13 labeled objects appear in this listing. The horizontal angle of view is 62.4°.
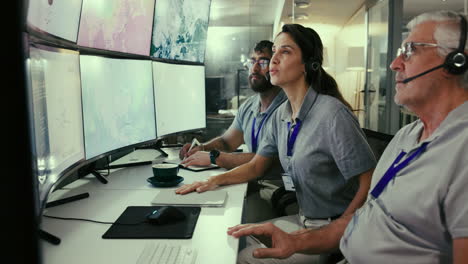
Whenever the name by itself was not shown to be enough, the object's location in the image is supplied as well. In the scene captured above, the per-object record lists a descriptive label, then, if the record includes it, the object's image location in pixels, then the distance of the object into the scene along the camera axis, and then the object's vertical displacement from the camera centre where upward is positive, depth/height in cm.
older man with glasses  83 -20
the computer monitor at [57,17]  105 +23
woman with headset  146 -24
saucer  156 -37
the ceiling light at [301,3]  549 +125
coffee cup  158 -33
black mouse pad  104 -39
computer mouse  112 -36
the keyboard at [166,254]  88 -38
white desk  93 -39
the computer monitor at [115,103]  146 -5
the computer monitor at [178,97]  215 -4
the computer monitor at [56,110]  97 -5
